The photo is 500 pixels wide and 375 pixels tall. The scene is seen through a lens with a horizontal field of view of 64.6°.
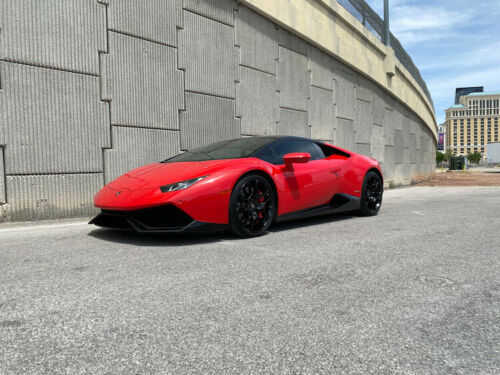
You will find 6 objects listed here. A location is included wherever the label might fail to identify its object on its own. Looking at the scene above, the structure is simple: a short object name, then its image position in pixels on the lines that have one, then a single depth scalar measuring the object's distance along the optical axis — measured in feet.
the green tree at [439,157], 377.13
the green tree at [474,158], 465.47
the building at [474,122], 563.89
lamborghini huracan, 11.39
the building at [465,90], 619.26
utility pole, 50.60
